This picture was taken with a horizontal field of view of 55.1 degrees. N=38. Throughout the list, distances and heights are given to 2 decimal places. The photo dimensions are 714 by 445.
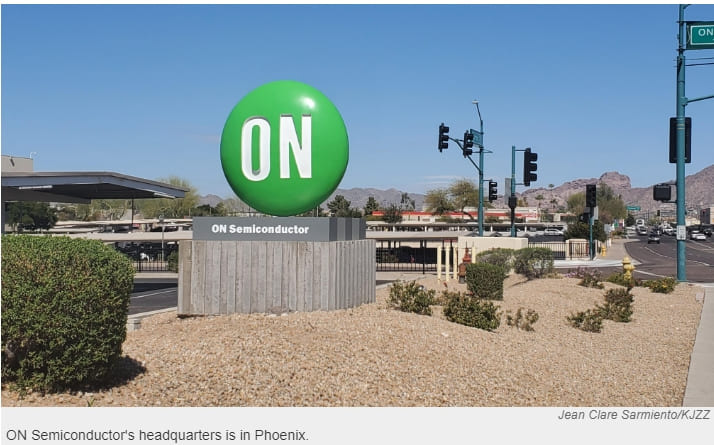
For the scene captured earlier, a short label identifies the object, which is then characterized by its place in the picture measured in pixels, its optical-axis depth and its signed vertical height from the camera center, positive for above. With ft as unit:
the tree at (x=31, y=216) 307.78 -2.16
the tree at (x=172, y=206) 380.58 +3.78
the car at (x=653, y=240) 264.89 -9.24
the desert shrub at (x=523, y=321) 42.57 -6.74
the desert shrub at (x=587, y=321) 45.16 -7.09
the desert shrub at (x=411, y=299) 41.45 -5.22
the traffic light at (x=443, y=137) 94.68 +10.80
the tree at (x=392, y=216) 332.96 -0.95
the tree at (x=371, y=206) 414.62 +5.07
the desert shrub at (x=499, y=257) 75.15 -4.69
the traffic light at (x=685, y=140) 74.79 +8.41
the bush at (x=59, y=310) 20.81 -3.08
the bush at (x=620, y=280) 69.14 -6.67
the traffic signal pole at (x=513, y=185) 113.39 +5.20
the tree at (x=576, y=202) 454.40 +9.14
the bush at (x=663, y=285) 68.08 -6.99
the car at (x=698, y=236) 293.98 -8.53
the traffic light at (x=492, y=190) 112.06 +4.13
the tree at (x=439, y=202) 363.35 +6.82
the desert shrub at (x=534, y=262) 74.23 -5.10
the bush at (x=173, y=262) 127.24 -9.28
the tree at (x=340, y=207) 315.97 +3.53
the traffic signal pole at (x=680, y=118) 74.33 +10.68
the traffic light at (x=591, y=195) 133.59 +4.03
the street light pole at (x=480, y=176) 110.63 +6.32
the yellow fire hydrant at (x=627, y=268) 74.94 -5.73
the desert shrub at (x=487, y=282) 54.08 -5.32
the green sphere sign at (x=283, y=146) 39.17 +3.86
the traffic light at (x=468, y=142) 101.04 +10.75
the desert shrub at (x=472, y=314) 40.11 -5.88
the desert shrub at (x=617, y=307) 49.96 -6.81
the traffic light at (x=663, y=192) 75.97 +2.70
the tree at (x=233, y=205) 398.19 +4.68
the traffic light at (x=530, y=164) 100.53 +7.53
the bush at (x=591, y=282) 65.98 -6.46
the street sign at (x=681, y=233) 76.01 -1.85
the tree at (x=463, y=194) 370.32 +11.22
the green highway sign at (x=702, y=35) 71.10 +18.84
